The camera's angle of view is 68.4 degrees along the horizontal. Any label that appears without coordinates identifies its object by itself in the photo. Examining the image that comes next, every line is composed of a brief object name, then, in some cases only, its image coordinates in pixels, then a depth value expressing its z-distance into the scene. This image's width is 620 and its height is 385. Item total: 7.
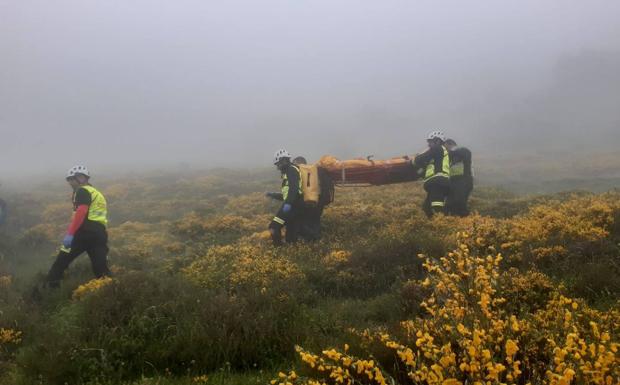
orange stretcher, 11.39
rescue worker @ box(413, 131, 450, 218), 10.90
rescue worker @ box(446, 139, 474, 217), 11.66
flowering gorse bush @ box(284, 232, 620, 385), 2.63
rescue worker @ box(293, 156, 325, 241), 11.25
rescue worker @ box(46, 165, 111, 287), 9.02
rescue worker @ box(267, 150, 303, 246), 10.54
